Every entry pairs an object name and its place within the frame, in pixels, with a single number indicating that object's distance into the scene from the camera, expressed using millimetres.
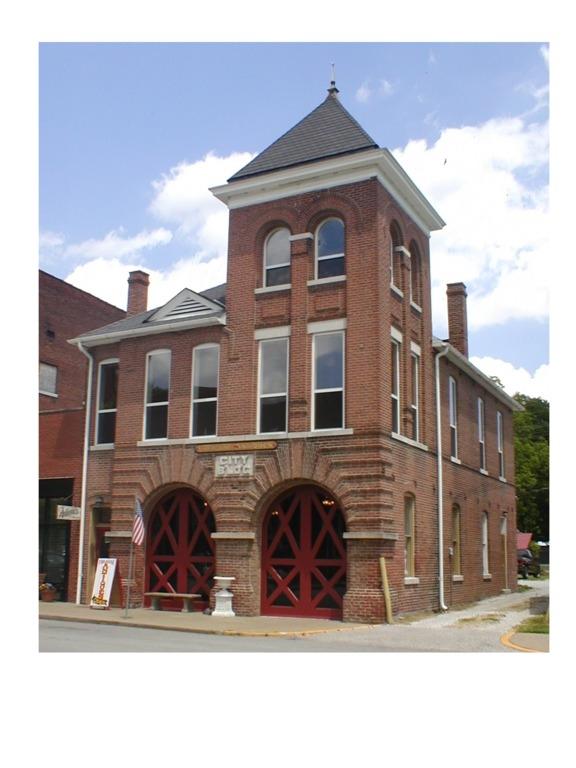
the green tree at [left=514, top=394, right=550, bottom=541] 41062
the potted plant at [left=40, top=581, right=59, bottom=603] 23469
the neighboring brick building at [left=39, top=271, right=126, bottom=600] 23859
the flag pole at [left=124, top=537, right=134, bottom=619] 19672
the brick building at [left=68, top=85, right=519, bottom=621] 19578
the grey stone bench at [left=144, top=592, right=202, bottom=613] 20875
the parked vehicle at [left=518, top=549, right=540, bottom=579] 41562
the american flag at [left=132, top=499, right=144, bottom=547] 20203
